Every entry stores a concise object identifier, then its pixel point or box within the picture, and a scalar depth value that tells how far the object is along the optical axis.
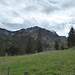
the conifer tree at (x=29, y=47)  55.83
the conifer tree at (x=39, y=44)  65.44
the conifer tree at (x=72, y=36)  44.66
